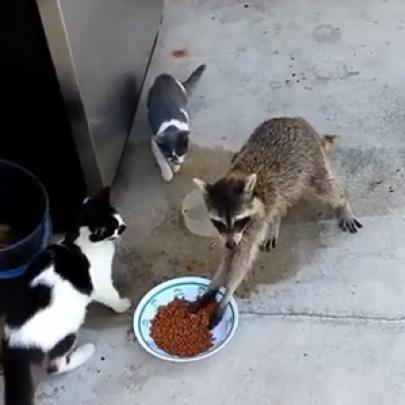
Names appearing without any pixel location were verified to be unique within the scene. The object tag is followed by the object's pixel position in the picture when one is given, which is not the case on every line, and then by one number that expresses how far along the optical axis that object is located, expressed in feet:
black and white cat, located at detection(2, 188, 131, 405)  6.66
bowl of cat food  7.20
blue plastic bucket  7.36
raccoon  7.00
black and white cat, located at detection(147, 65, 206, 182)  8.36
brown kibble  7.22
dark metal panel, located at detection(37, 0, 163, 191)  6.96
